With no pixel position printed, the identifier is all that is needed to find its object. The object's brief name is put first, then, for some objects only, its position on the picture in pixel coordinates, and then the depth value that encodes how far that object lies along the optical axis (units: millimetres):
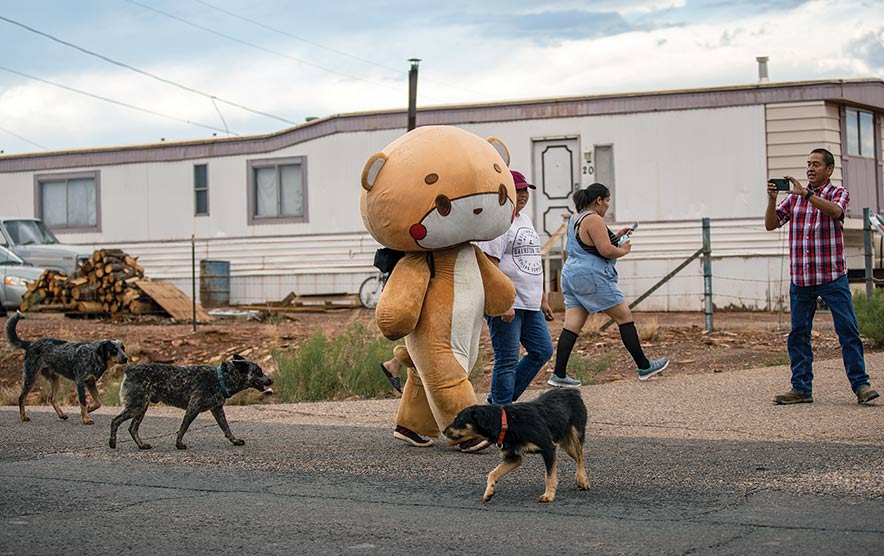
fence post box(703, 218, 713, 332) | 13883
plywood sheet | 19672
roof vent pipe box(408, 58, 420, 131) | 20652
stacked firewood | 20031
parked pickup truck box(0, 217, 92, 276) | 21859
